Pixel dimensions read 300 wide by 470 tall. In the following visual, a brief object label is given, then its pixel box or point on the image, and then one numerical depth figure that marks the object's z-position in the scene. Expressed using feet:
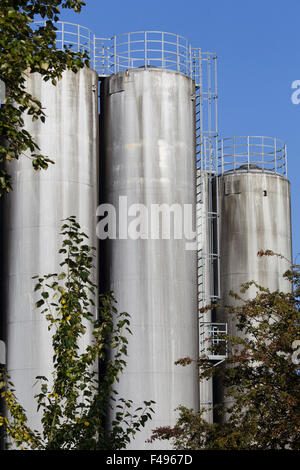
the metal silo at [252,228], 154.61
